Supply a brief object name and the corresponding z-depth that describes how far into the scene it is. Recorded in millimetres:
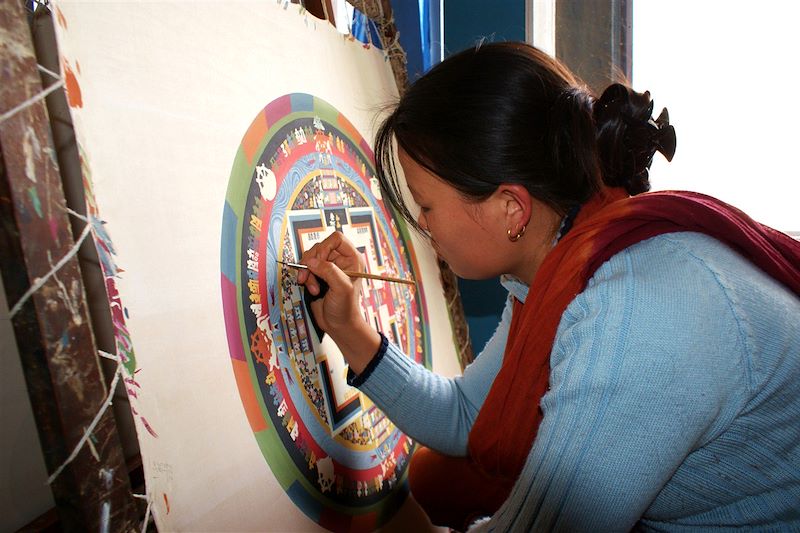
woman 543
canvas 548
